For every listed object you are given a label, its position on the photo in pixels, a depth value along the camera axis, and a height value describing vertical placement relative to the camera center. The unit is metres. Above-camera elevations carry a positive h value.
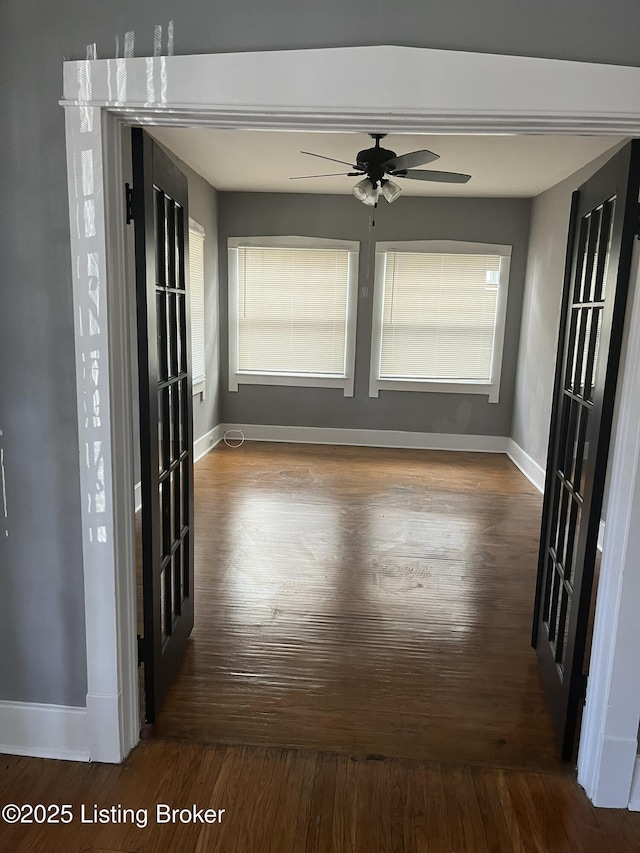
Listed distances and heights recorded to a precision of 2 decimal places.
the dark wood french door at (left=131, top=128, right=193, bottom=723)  1.96 -0.33
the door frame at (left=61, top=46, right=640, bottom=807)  1.61 +0.51
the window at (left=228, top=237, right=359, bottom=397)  6.59 +0.11
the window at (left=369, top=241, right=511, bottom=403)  6.47 +0.09
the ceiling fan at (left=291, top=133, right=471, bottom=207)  3.82 +1.02
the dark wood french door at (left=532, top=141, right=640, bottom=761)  1.84 -0.32
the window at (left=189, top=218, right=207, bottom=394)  5.69 +0.14
